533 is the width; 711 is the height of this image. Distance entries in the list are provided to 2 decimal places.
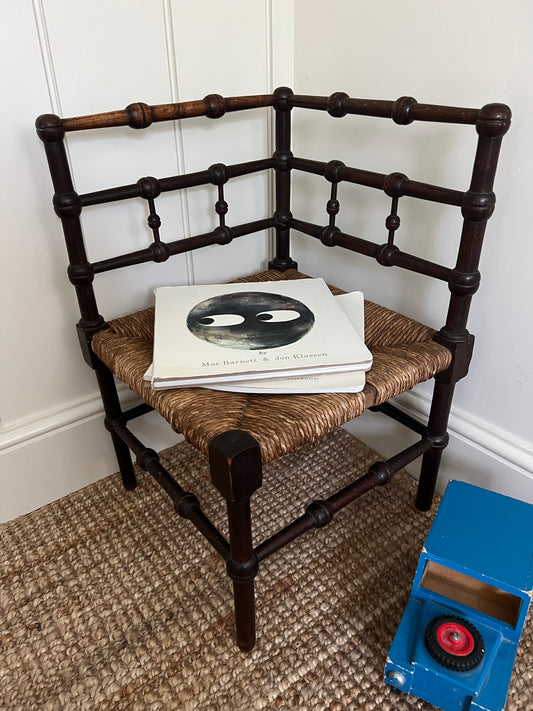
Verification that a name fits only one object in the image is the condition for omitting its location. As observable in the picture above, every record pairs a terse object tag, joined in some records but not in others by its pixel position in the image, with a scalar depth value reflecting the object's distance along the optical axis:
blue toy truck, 0.58
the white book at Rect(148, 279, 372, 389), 0.60
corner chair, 0.57
